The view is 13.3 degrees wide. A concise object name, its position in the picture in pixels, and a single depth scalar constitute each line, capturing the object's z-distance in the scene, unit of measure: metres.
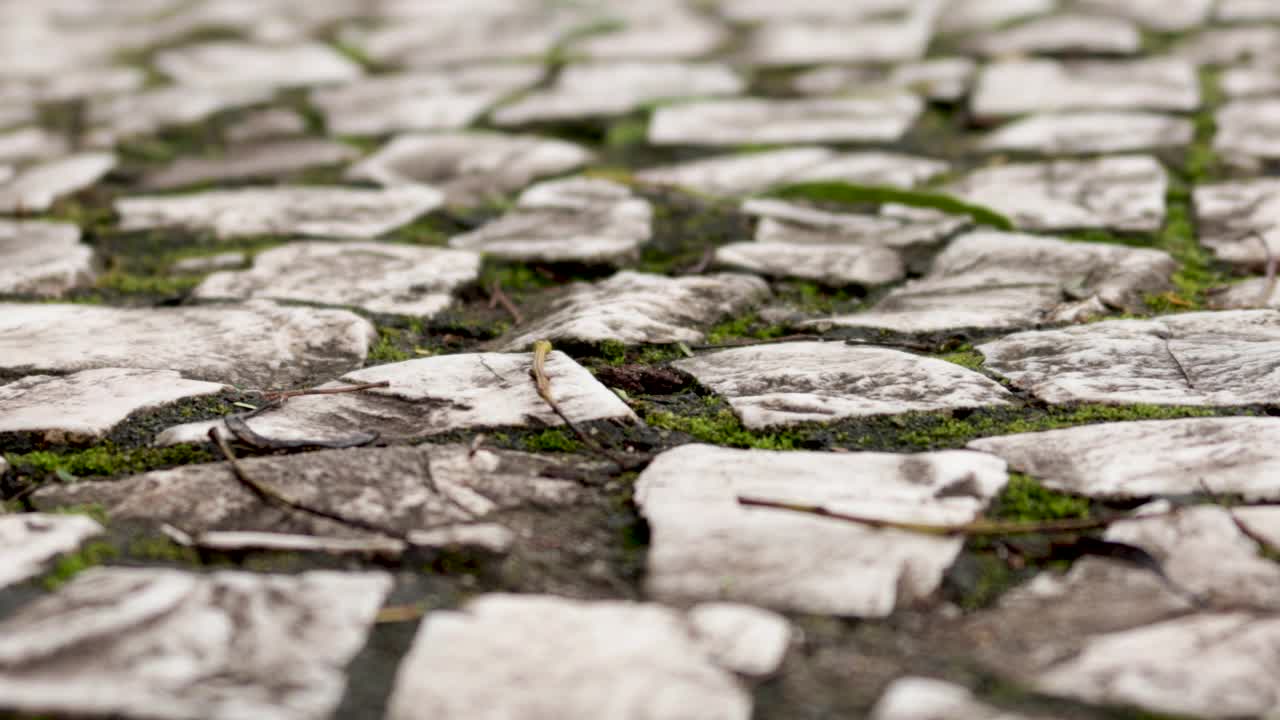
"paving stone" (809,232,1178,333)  1.72
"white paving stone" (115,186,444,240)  1.84
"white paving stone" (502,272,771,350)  1.71
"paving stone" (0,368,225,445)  1.64
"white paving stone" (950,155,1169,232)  1.81
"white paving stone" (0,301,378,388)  1.69
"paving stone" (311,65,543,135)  2.01
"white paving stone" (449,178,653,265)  1.80
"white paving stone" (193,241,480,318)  1.76
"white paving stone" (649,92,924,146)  1.95
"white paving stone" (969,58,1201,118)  1.97
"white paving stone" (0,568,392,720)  1.54
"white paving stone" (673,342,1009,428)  1.65
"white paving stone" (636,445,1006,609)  1.57
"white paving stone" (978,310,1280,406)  1.65
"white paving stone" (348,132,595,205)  1.90
